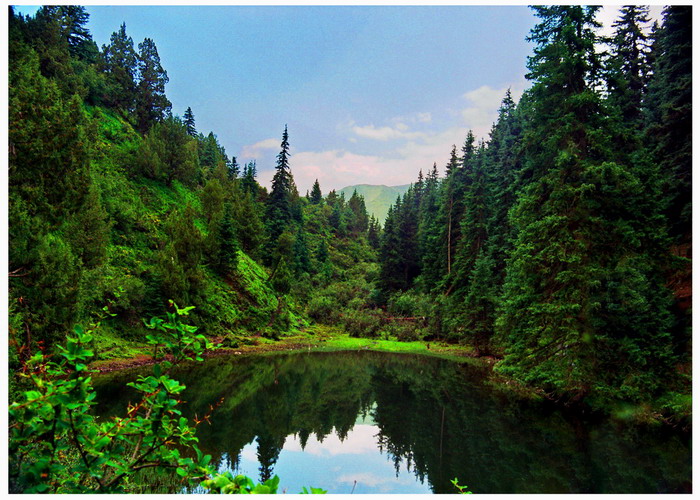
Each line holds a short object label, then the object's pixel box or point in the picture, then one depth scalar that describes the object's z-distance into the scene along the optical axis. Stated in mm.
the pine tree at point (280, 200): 52125
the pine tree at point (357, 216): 87688
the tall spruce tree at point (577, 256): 12188
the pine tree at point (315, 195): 99000
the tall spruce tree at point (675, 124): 13094
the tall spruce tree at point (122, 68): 45094
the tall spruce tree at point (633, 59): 18703
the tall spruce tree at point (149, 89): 45969
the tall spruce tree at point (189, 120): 66875
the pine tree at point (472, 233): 31172
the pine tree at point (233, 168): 70331
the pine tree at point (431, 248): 41562
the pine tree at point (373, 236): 84019
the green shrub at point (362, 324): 38344
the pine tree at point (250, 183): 63222
